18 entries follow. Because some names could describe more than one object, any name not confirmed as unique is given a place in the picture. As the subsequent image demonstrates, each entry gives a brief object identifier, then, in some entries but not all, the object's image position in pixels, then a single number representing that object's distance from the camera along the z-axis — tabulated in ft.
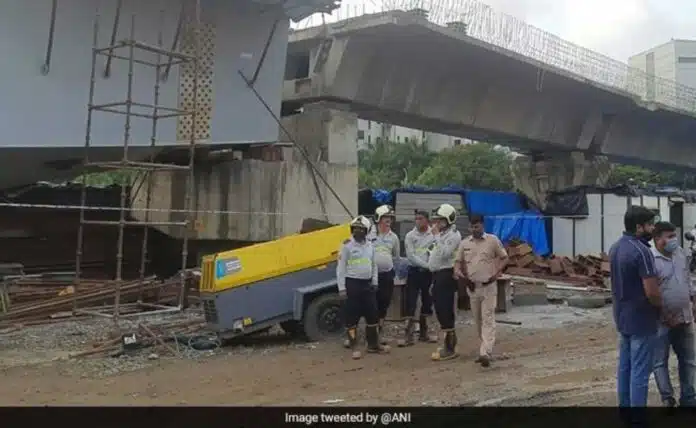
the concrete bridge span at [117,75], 42.47
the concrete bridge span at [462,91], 57.31
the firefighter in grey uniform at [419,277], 33.71
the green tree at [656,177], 144.30
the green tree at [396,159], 206.90
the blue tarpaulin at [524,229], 80.48
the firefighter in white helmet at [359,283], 31.63
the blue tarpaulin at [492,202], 84.17
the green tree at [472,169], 174.09
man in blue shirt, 19.36
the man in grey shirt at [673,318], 20.95
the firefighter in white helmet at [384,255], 33.71
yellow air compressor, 32.68
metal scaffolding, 37.99
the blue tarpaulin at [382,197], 77.46
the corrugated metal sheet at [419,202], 76.07
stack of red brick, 62.34
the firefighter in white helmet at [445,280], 30.68
